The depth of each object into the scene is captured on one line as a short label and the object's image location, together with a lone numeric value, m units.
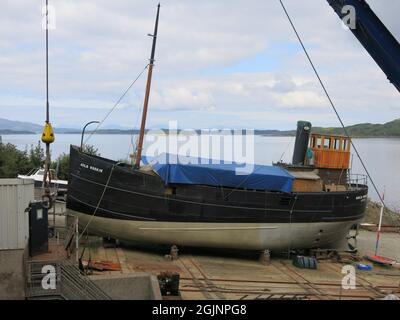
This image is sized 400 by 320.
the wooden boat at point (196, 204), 18.17
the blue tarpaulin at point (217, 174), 18.11
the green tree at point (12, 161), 36.88
